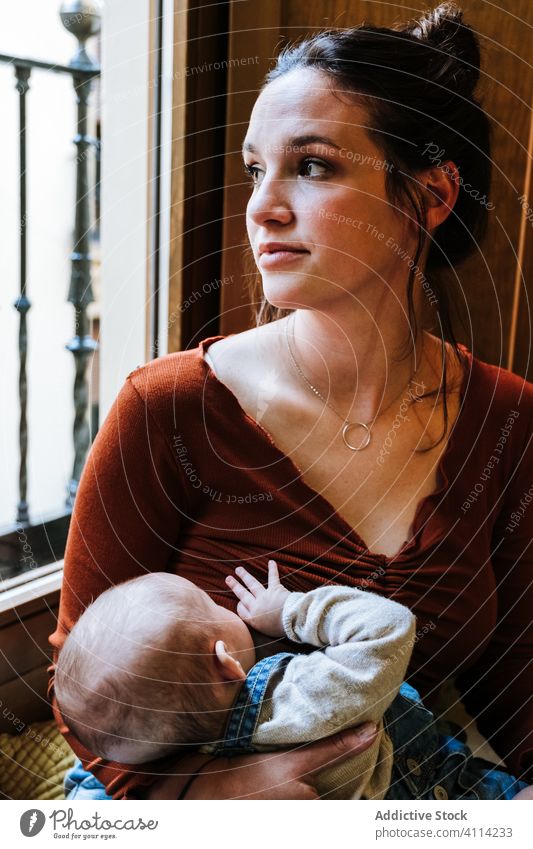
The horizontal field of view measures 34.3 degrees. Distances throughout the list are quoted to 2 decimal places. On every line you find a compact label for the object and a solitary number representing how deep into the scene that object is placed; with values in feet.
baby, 1.73
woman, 1.88
